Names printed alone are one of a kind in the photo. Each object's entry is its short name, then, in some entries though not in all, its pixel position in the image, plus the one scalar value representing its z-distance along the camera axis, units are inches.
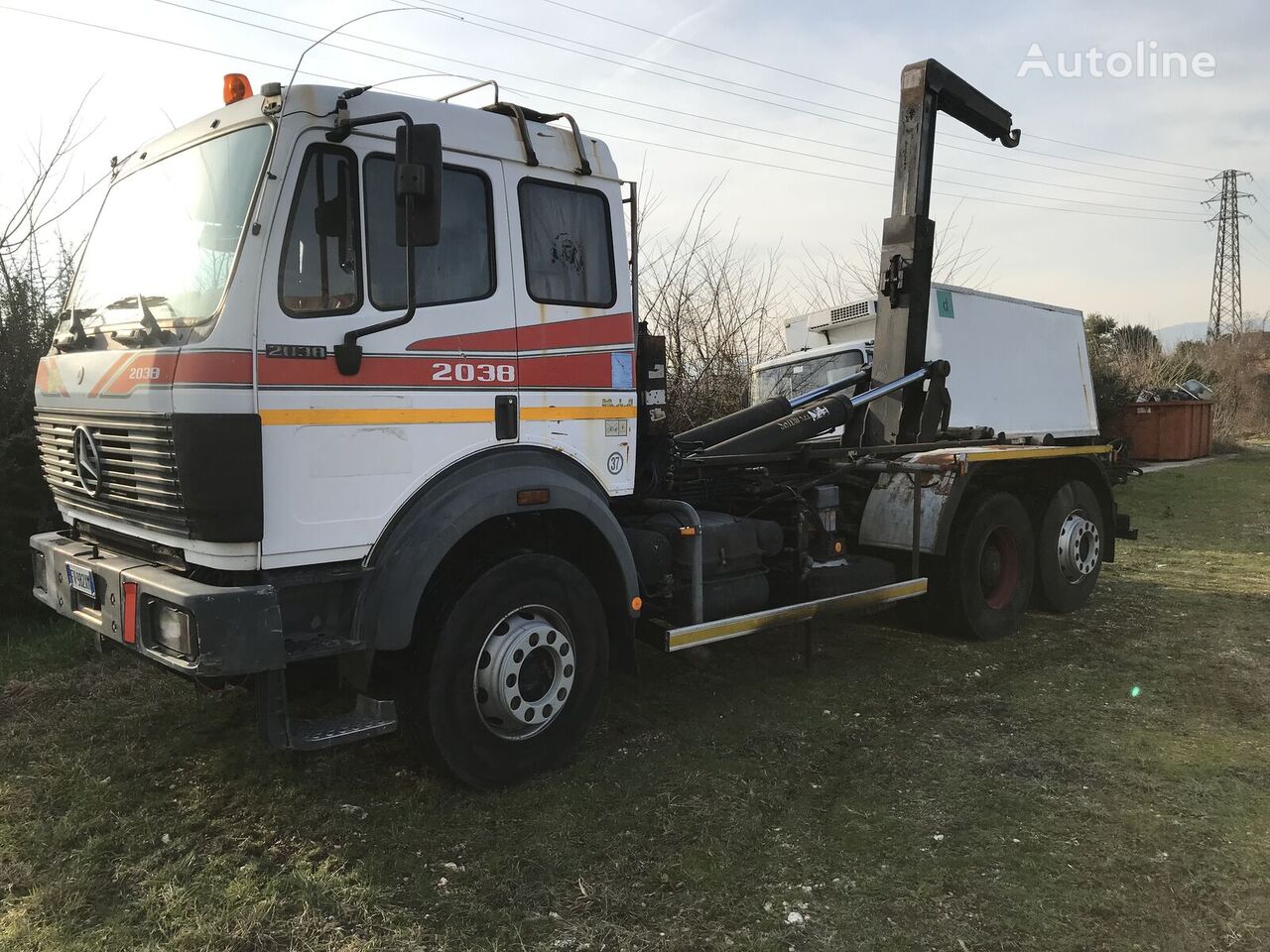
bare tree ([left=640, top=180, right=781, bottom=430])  427.0
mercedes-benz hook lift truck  125.6
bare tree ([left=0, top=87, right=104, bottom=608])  236.7
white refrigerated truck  382.9
